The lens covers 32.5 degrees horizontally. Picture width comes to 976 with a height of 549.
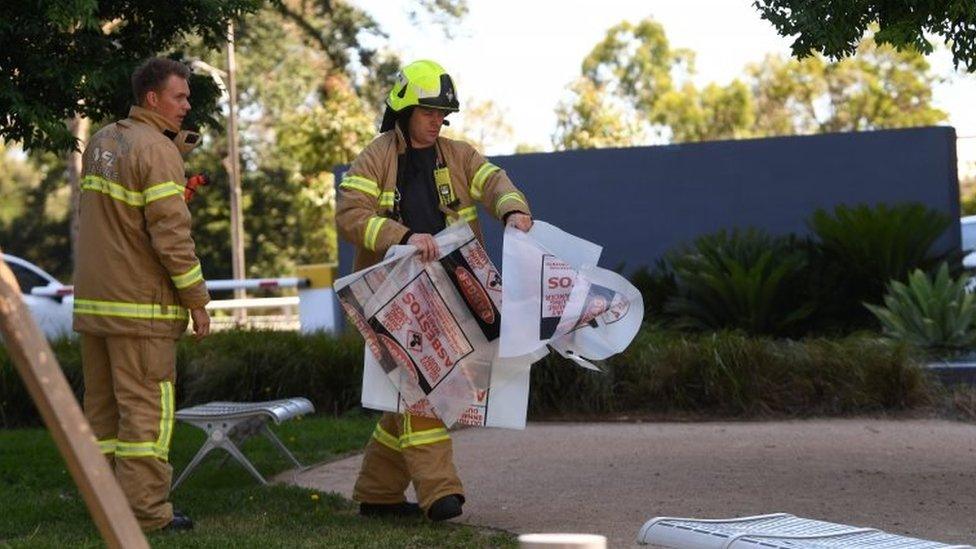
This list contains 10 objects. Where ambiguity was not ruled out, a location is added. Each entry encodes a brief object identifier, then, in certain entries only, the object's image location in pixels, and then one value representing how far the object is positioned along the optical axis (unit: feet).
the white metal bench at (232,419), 26.89
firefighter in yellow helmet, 22.07
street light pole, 125.29
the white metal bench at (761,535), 14.62
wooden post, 11.09
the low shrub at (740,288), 43.04
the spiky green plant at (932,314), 39.19
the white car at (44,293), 65.46
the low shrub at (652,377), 36.29
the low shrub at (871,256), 44.45
